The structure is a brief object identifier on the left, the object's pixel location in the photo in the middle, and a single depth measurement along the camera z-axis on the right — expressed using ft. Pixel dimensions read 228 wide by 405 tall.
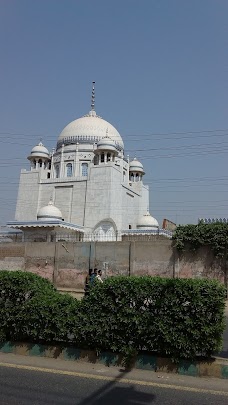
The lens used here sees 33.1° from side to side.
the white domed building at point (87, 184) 113.91
